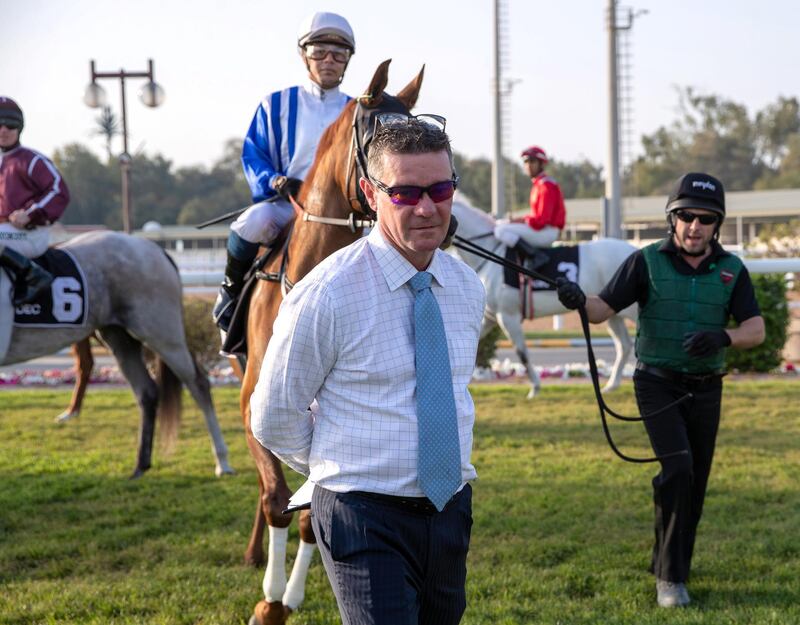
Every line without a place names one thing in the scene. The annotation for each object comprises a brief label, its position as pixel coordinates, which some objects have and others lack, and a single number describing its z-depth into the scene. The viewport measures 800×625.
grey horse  7.29
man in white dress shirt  2.45
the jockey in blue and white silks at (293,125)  4.75
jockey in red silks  10.34
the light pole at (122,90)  19.62
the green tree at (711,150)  76.56
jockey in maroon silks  6.81
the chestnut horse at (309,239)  4.12
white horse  10.38
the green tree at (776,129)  77.06
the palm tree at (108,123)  78.44
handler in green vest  4.48
